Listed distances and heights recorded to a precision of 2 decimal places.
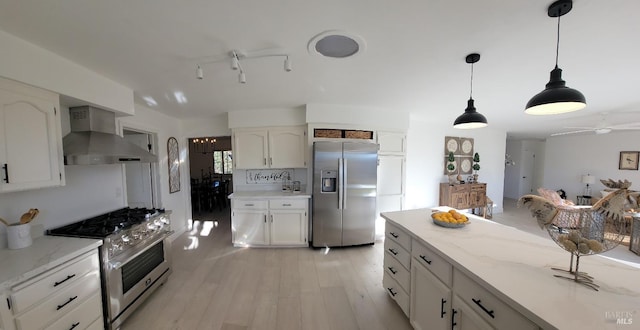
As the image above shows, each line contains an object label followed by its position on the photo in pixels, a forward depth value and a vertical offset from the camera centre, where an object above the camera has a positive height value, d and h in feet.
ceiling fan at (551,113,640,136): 10.83 +1.77
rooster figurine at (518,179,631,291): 3.27 -1.13
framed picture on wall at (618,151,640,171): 16.66 -0.15
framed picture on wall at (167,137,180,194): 12.36 -0.34
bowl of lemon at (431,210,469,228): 5.88 -1.78
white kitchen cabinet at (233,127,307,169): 11.90 +0.54
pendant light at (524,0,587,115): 3.83 +1.17
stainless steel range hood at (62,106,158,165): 6.09 +0.54
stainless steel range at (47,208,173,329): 5.78 -2.99
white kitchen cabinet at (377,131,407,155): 12.31 +0.93
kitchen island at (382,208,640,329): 2.83 -2.04
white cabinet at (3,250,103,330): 4.06 -3.08
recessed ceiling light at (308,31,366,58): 4.97 +2.96
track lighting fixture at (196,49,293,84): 5.56 +2.87
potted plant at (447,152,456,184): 16.07 -0.60
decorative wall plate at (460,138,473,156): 17.02 +1.00
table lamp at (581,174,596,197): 18.06 -1.90
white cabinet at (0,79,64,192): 4.76 +0.50
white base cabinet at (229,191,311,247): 11.09 -3.26
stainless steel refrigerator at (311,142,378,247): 10.64 -1.71
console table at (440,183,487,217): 15.64 -2.84
